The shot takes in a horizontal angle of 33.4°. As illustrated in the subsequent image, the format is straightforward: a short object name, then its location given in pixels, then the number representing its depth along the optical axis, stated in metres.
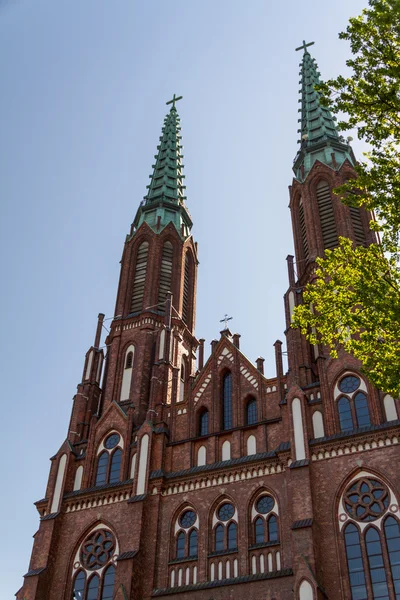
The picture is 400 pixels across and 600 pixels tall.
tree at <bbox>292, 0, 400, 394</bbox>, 16.33
